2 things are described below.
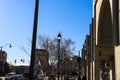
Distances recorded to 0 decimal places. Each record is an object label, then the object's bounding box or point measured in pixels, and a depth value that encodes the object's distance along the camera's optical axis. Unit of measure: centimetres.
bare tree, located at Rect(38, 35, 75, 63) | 2310
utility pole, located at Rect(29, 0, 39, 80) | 402
